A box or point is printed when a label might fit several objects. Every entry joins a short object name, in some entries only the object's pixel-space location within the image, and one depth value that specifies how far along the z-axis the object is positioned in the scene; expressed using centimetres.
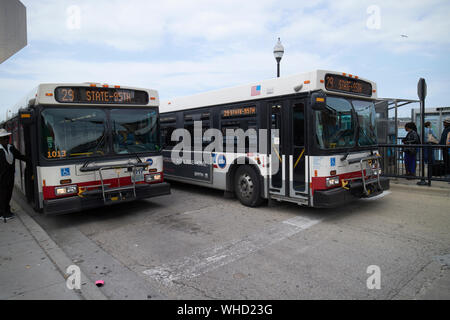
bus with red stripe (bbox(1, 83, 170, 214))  598
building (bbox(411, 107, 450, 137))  1340
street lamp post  1288
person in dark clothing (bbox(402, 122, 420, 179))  993
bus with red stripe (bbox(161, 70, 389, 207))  625
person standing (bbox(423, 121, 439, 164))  990
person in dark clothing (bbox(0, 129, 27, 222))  673
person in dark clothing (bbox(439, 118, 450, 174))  922
